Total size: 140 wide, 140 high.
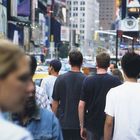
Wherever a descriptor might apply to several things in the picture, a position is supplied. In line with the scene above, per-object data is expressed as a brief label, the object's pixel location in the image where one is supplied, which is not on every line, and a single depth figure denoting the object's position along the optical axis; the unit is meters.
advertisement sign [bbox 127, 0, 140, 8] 62.58
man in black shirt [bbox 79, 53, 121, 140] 7.22
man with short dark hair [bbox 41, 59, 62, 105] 9.62
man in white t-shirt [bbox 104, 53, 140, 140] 5.62
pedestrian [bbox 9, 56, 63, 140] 4.07
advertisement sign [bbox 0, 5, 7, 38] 52.33
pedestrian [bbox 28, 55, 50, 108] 5.05
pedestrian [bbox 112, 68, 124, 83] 11.57
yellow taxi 13.47
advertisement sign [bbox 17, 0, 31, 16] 67.00
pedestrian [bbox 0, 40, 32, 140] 2.18
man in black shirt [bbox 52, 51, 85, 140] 7.88
